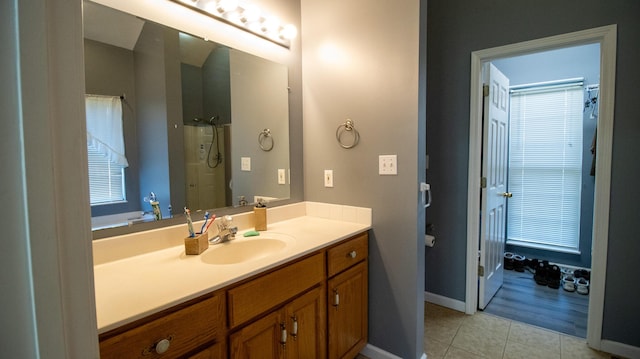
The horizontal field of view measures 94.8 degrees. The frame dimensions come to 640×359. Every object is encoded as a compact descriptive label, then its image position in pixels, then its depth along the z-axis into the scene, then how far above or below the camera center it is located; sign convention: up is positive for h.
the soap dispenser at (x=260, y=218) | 1.68 -0.30
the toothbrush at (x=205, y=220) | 1.39 -0.26
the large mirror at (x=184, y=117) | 1.22 +0.26
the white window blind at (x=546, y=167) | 3.23 -0.04
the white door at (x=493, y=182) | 2.32 -0.16
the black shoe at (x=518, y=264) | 3.27 -1.13
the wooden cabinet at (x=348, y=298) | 1.48 -0.72
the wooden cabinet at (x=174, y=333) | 0.75 -0.47
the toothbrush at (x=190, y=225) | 1.30 -0.26
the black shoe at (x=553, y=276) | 2.85 -1.13
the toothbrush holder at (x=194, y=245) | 1.26 -0.34
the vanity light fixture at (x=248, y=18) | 1.51 +0.84
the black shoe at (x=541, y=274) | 2.92 -1.12
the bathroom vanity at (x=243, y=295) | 0.82 -0.44
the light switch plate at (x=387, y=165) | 1.67 +0.00
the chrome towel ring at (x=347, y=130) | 1.81 +0.20
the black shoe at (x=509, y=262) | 3.32 -1.12
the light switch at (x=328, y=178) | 1.95 -0.09
